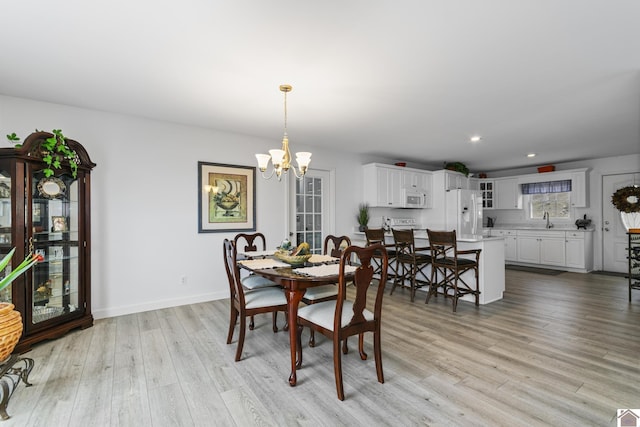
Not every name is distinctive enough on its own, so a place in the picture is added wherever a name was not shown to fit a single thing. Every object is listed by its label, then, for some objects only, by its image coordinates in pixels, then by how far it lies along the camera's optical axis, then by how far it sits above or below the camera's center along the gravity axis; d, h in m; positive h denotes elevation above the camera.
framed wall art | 4.27 +0.24
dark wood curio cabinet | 2.70 -0.19
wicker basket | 1.88 -0.70
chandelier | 2.80 +0.51
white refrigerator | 6.39 +0.00
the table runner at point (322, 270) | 2.26 -0.44
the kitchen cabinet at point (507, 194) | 7.56 +0.44
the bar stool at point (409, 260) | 4.29 -0.70
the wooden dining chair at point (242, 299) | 2.47 -0.72
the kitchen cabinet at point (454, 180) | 6.70 +0.71
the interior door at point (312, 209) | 5.12 +0.07
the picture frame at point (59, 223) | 3.07 -0.07
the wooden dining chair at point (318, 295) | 2.68 -0.72
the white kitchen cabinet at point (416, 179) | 6.30 +0.69
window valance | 6.87 +0.55
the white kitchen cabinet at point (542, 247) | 6.57 -0.80
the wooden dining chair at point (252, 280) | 3.12 -0.69
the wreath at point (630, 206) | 4.10 +0.06
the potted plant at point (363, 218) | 5.78 -0.10
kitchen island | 4.14 -0.78
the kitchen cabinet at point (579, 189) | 6.46 +0.45
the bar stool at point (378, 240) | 4.64 -0.41
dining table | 2.17 -0.46
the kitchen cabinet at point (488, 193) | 7.97 +0.47
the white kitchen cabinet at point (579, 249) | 6.28 -0.80
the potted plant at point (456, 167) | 6.84 +1.00
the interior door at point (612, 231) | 6.16 -0.42
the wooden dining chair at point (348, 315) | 2.00 -0.72
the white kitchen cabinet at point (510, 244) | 7.25 -0.78
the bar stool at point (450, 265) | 3.86 -0.69
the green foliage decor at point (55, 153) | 2.84 +0.60
